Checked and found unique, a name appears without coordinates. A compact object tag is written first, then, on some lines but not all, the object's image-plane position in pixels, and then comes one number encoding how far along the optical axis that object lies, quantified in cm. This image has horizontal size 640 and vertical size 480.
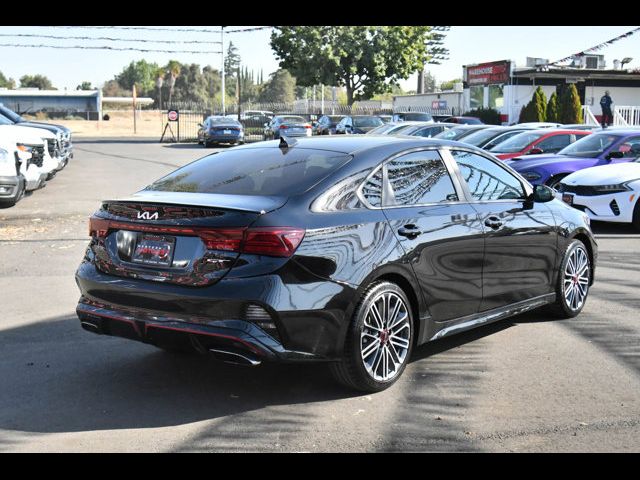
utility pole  6179
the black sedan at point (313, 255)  480
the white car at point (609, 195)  1280
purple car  1478
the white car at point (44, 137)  1689
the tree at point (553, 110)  3878
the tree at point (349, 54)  5469
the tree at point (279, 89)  15162
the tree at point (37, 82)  15512
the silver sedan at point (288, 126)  3697
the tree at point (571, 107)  3728
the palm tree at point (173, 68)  11495
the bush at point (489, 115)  4757
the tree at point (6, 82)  16898
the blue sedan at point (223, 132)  3891
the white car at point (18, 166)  1448
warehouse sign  4785
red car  1794
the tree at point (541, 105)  3956
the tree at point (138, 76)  17638
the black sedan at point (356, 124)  3622
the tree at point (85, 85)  16776
